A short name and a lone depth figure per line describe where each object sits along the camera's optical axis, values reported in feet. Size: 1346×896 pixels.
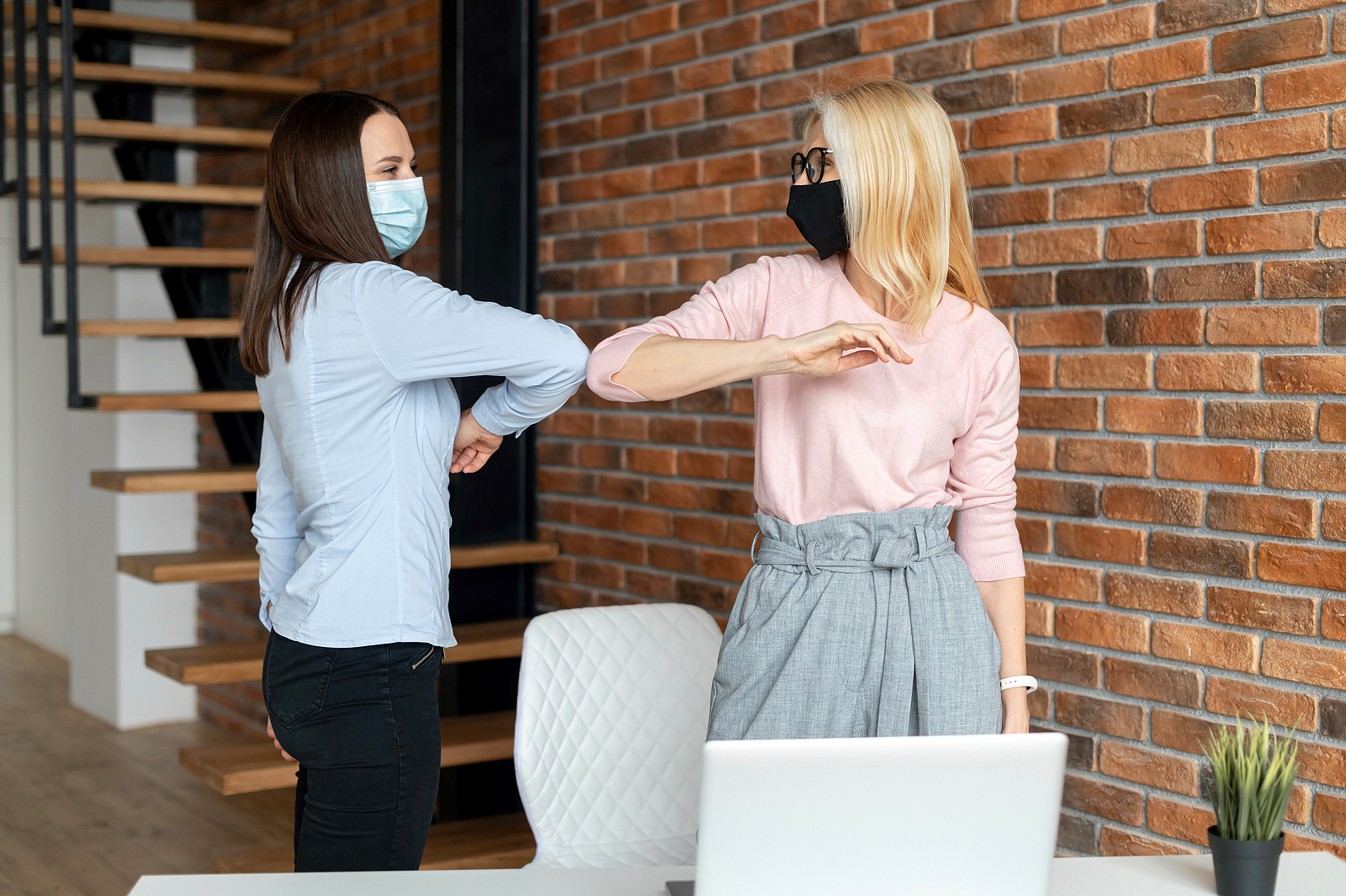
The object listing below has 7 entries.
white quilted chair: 7.23
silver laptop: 3.65
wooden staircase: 9.55
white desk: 4.51
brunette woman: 5.37
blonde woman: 5.34
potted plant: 4.44
